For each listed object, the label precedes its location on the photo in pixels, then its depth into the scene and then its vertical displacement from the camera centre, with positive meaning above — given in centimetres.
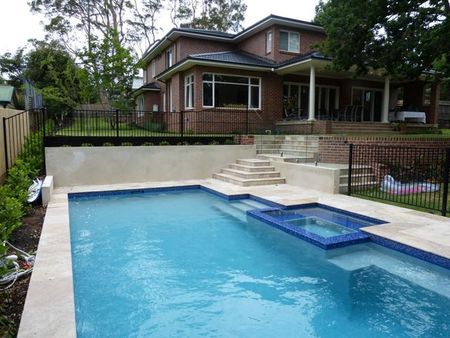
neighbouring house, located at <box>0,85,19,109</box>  1377 +155
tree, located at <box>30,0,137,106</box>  1838 +959
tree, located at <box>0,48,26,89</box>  3581 +721
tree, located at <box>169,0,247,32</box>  3298 +1170
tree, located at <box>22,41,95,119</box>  1883 +325
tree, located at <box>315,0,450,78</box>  932 +299
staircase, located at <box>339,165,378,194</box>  879 -117
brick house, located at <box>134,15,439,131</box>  1573 +278
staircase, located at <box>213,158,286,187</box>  1030 -127
